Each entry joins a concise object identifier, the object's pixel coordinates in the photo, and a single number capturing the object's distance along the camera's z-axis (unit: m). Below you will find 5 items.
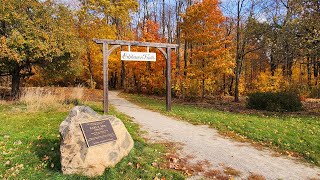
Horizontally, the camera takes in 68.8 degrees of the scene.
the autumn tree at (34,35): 11.30
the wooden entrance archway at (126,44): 9.90
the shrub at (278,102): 12.17
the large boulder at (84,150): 4.09
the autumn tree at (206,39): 16.03
